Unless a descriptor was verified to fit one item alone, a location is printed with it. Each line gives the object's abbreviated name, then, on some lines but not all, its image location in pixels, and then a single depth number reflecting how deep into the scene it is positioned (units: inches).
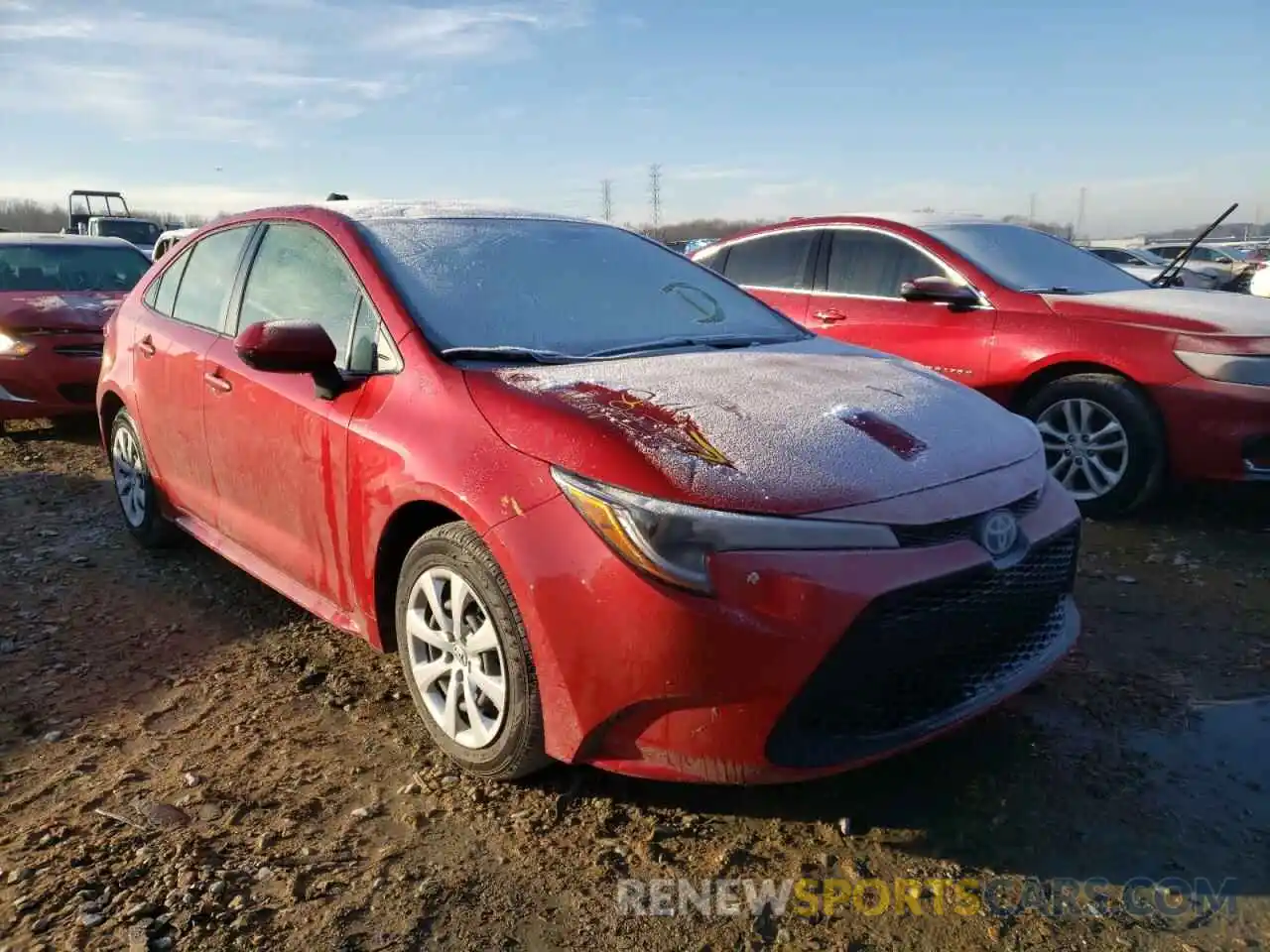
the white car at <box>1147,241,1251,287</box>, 695.7
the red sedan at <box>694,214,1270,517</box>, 175.8
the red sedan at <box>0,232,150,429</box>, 251.8
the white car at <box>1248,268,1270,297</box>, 324.2
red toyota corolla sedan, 83.0
